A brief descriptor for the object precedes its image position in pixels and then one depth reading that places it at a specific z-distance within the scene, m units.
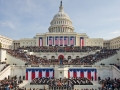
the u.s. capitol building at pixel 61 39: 91.94
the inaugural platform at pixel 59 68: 31.25
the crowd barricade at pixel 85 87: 30.85
